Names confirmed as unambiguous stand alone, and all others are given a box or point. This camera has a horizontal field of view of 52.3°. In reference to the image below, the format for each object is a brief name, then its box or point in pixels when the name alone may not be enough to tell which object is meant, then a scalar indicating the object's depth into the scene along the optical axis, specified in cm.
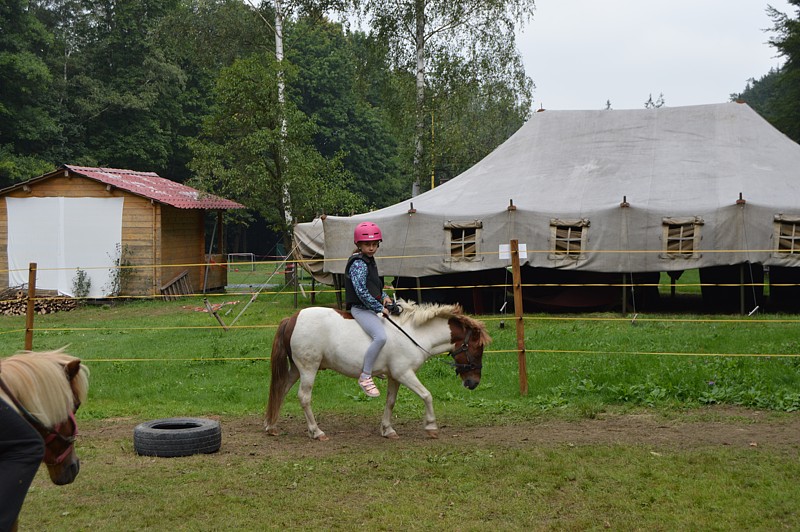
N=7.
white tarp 2211
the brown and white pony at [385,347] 761
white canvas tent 1603
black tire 699
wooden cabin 2203
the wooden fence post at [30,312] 963
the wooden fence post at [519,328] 938
